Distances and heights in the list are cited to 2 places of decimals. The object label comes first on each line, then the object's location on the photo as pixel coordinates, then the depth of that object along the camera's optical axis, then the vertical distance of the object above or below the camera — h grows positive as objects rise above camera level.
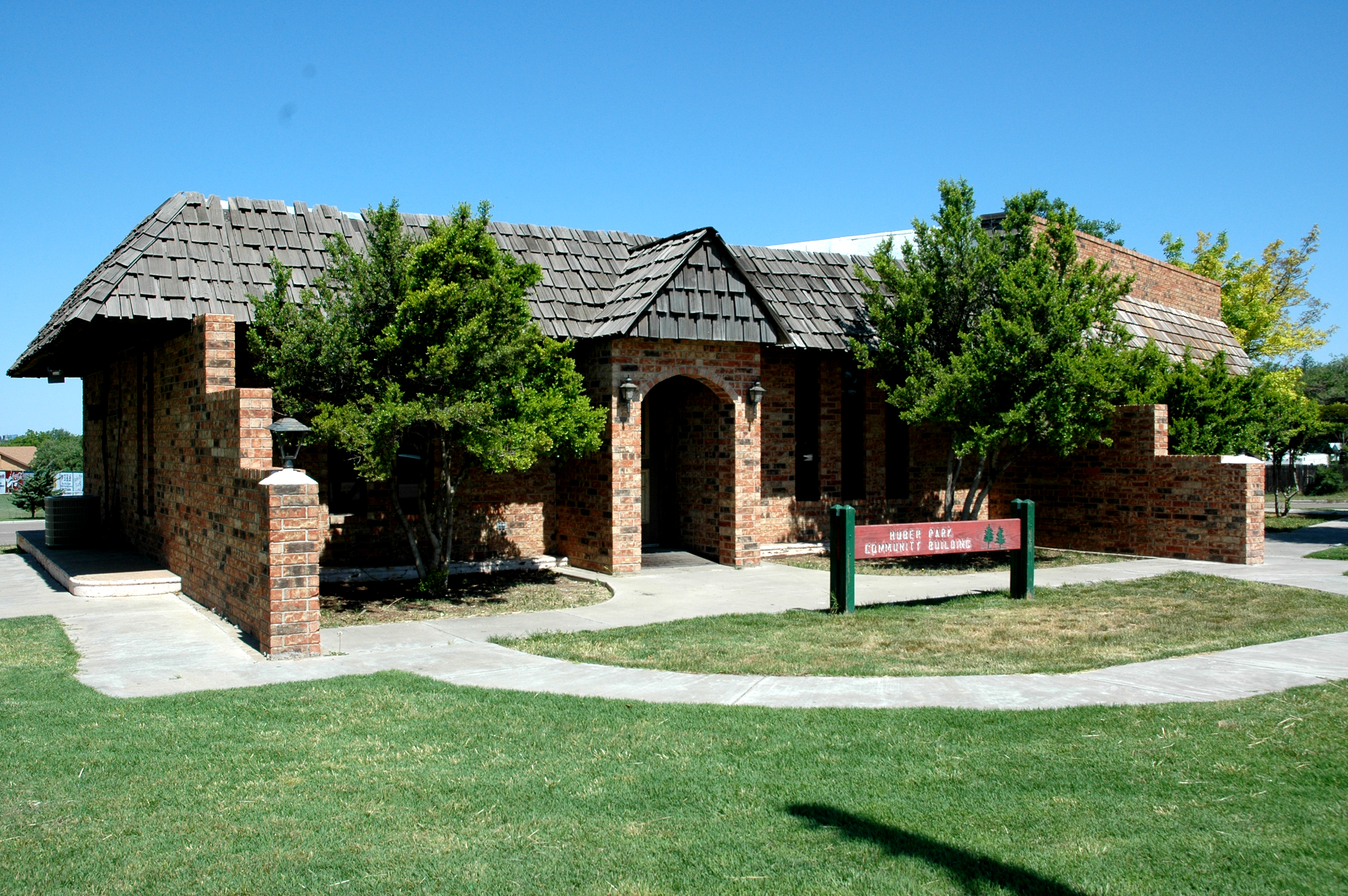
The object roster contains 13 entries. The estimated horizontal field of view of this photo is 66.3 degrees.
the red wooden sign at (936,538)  11.16 -0.92
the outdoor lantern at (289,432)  9.14 +0.27
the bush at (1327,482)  42.53 -1.17
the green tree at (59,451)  37.56 +0.56
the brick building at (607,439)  10.45 +0.29
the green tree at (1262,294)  33.50 +5.62
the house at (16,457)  52.28 +0.31
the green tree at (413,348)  10.34 +1.15
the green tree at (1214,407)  17.48 +0.83
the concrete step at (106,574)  11.94 -1.37
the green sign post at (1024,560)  12.02 -1.22
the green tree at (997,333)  14.20 +1.76
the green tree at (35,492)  25.81 -0.73
